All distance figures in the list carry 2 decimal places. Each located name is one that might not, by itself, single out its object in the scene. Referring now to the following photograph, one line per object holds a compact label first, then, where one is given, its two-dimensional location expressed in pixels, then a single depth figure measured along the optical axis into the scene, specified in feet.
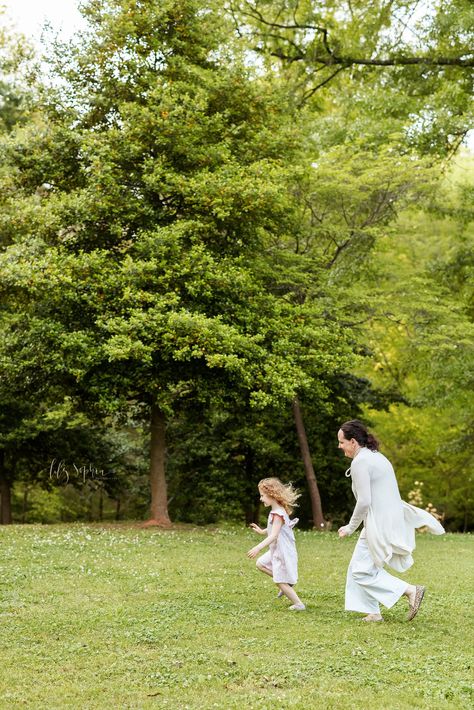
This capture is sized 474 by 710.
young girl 29.91
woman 27.43
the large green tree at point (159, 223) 55.31
